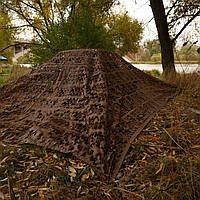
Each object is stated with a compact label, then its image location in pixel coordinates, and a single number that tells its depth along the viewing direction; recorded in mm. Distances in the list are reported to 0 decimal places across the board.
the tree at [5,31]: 8648
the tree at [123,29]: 9062
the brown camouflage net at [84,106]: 1610
